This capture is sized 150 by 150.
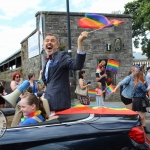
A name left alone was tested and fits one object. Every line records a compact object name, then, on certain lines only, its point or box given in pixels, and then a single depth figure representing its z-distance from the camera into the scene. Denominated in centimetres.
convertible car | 167
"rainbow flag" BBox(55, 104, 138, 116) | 199
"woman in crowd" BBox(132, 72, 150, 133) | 454
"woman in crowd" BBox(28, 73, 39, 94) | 539
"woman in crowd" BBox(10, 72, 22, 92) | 558
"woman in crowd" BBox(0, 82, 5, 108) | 624
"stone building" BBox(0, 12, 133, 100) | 1000
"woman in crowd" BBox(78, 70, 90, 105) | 613
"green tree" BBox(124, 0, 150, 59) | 2050
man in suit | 223
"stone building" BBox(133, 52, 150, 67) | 3502
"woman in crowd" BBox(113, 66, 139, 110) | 483
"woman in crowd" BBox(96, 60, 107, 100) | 762
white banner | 1056
